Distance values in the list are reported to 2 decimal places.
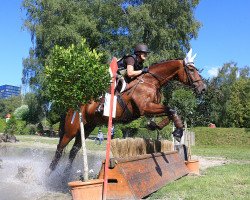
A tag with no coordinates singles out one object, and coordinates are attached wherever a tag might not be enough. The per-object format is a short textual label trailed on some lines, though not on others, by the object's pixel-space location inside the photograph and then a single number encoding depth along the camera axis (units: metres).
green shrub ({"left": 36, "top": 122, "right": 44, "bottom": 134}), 45.42
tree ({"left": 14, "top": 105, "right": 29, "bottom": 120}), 51.10
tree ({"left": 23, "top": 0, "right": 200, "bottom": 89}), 31.66
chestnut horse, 7.35
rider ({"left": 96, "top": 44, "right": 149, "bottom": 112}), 7.57
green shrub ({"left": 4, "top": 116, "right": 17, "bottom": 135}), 33.43
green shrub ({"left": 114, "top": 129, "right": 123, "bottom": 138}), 31.83
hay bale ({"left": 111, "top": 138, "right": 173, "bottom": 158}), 7.01
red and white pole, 5.60
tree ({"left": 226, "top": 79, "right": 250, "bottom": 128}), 56.12
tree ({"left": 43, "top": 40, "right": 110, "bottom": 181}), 6.19
